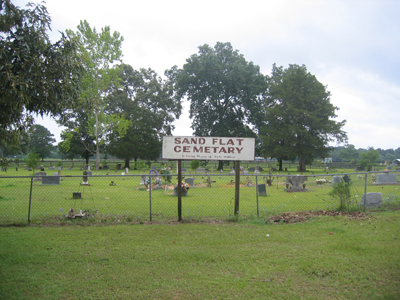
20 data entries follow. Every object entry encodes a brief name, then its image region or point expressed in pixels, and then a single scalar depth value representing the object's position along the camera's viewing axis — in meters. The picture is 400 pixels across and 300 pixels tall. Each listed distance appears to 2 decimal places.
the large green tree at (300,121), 43.78
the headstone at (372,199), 10.28
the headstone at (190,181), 19.32
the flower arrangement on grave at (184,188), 14.43
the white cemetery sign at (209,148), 8.84
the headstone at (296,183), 17.75
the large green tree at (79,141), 54.06
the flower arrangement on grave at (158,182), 18.68
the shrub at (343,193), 9.56
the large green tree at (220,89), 48.16
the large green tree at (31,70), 5.34
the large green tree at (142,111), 52.81
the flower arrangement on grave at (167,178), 18.80
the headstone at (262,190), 15.62
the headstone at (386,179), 20.61
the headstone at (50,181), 19.38
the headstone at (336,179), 21.25
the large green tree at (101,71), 41.31
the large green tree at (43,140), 85.08
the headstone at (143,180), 20.03
